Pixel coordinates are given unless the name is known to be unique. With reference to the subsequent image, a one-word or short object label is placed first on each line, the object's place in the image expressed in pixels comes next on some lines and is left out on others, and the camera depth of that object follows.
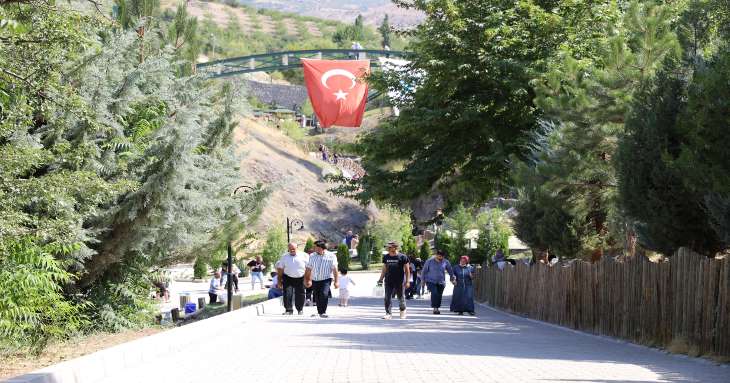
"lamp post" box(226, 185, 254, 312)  31.23
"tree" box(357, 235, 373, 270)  76.44
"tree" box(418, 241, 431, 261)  71.12
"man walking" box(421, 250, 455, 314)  27.98
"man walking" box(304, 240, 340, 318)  23.78
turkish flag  47.00
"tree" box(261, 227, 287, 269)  69.12
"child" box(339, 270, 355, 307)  31.58
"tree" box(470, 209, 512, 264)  58.38
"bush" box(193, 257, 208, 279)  61.38
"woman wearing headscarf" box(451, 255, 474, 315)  28.33
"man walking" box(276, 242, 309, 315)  23.99
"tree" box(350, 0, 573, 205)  33.62
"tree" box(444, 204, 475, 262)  65.52
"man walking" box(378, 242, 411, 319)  23.67
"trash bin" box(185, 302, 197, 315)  36.38
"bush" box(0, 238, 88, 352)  15.18
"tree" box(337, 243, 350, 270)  67.62
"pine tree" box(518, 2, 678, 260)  21.66
